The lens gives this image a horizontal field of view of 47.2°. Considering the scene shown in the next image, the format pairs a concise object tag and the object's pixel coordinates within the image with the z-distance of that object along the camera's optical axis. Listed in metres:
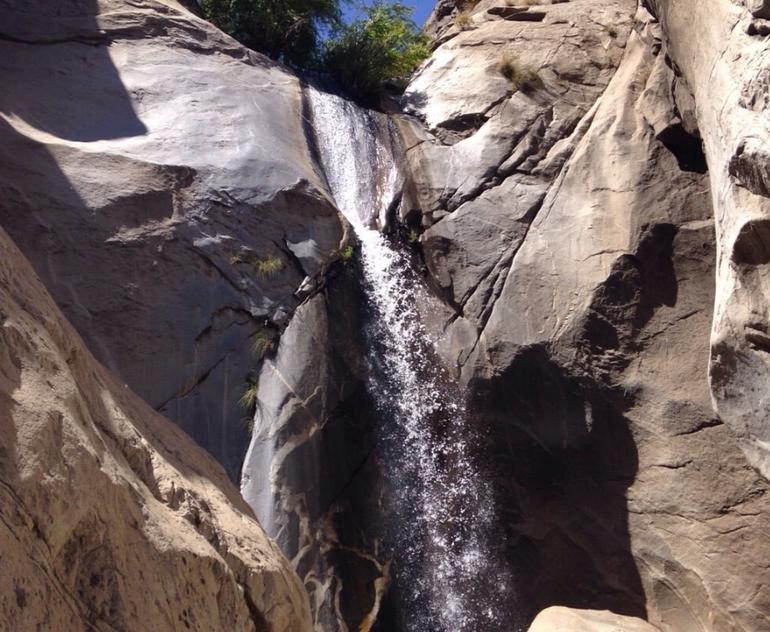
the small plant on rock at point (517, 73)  11.78
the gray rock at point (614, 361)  8.23
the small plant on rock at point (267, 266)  9.55
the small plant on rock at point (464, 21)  14.07
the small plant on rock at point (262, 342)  9.19
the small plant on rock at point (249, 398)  8.95
